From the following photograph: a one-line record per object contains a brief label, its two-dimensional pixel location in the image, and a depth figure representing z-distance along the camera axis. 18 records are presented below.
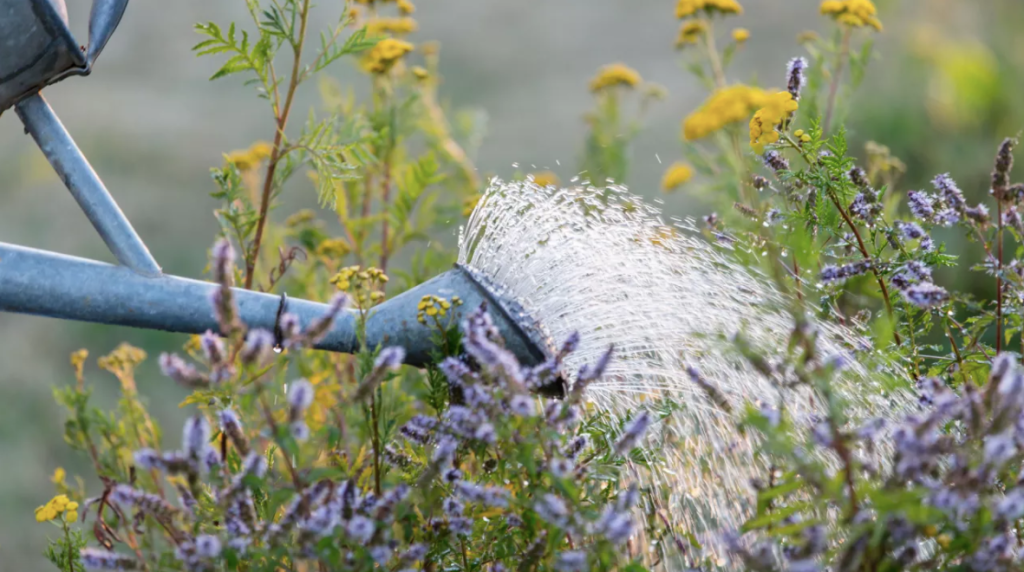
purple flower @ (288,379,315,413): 3.68
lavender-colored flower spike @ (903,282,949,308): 3.76
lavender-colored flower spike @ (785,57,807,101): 3.89
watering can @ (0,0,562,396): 3.82
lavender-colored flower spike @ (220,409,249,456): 3.72
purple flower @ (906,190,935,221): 3.85
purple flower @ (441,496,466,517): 3.77
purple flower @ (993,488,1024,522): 3.66
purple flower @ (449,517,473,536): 3.76
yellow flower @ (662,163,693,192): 4.19
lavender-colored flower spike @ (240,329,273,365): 3.68
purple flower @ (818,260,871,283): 3.82
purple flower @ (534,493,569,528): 3.69
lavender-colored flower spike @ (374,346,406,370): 3.71
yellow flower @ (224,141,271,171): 4.14
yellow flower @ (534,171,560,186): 4.18
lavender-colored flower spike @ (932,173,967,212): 3.85
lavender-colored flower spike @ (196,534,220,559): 3.69
